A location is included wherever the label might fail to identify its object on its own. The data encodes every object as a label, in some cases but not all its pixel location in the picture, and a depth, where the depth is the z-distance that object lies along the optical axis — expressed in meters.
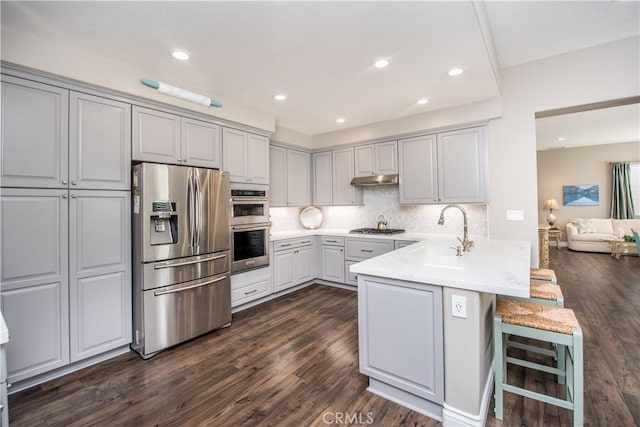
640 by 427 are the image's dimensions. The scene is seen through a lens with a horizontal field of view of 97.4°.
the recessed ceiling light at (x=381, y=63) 2.46
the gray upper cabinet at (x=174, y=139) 2.62
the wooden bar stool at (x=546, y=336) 1.47
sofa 7.01
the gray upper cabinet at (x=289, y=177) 4.39
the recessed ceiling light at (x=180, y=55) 2.33
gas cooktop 4.30
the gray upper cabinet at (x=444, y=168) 3.54
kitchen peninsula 1.55
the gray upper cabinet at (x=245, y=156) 3.38
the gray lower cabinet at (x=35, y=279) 1.98
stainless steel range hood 4.15
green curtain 7.32
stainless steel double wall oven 3.37
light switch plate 3.33
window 7.37
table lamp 7.84
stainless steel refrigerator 2.47
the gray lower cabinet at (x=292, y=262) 3.97
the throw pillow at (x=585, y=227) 7.36
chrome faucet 2.28
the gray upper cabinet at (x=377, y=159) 4.23
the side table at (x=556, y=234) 7.71
